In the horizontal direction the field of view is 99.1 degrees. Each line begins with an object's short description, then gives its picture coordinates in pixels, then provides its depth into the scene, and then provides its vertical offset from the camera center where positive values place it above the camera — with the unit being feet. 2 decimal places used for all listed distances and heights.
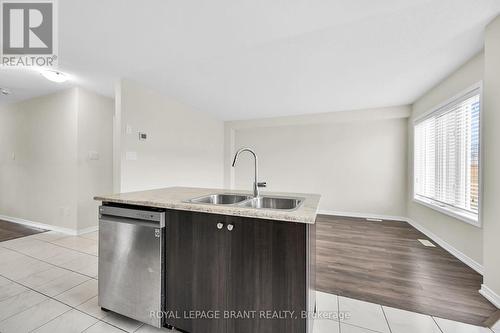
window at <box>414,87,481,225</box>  8.11 +0.43
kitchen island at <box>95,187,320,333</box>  3.63 -1.91
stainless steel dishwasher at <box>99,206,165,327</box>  4.62 -2.22
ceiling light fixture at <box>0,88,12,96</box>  11.29 +3.91
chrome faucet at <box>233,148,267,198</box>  5.68 -0.62
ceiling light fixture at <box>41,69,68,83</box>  9.07 +3.85
